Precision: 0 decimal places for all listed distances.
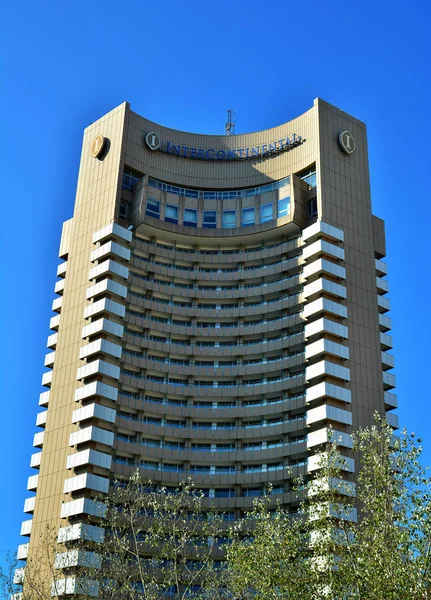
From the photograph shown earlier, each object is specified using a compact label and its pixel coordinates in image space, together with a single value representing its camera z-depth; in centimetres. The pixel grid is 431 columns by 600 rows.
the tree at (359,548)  3341
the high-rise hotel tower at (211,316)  8319
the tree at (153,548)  6719
